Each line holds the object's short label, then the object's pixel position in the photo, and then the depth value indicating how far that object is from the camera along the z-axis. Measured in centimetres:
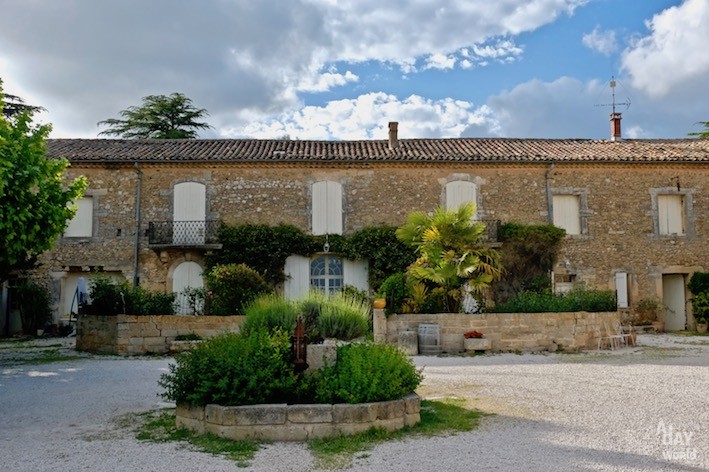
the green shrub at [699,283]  1939
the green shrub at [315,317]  771
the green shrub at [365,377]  605
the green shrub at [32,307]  1836
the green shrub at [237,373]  595
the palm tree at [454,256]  1362
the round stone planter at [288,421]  577
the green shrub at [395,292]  1376
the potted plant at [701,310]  1917
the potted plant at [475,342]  1291
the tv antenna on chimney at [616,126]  2252
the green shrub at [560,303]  1371
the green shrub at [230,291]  1427
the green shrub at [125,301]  1388
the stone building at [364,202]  1895
